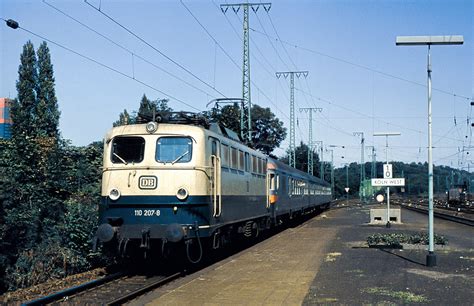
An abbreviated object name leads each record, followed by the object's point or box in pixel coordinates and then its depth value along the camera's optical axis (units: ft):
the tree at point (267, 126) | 219.61
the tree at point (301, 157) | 245.86
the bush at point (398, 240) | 54.80
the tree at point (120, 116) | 119.39
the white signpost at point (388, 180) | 82.84
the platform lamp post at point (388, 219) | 88.33
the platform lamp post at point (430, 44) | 42.98
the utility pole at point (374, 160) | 216.13
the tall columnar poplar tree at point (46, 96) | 142.41
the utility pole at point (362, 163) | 215.10
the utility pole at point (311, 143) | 194.75
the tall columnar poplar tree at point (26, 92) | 138.31
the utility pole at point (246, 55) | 92.53
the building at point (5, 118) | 140.46
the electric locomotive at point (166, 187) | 38.40
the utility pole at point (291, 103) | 149.48
